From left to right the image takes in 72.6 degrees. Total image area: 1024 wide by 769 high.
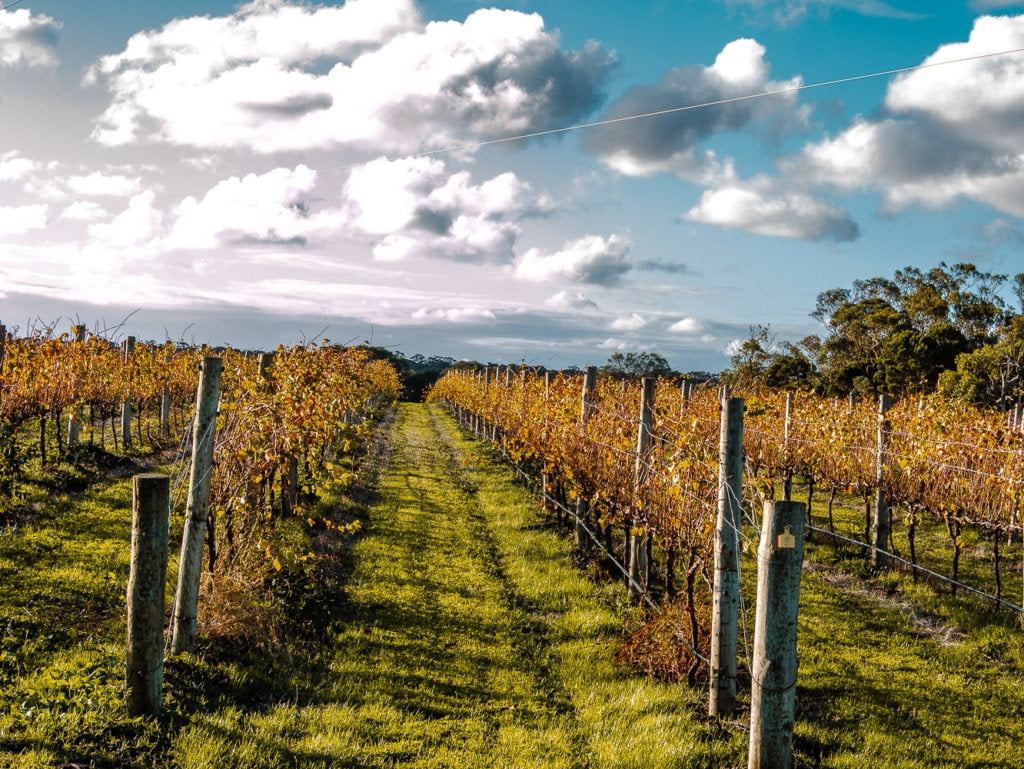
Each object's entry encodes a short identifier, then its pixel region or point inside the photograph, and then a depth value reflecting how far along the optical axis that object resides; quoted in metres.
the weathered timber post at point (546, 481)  10.77
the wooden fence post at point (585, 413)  9.60
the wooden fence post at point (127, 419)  15.47
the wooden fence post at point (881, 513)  10.14
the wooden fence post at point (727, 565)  4.82
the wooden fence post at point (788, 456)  12.27
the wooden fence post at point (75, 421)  13.22
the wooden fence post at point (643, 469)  7.16
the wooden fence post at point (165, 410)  17.20
